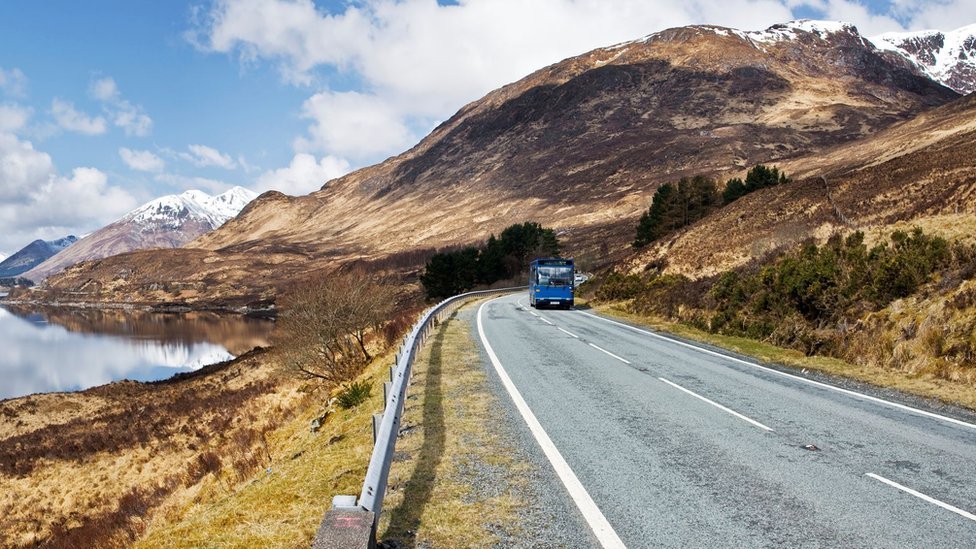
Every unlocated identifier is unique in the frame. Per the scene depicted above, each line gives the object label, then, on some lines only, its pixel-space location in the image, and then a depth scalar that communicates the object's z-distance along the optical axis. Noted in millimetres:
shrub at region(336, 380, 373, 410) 13180
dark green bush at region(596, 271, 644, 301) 37031
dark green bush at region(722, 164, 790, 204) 58125
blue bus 34812
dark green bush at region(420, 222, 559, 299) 71875
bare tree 29125
